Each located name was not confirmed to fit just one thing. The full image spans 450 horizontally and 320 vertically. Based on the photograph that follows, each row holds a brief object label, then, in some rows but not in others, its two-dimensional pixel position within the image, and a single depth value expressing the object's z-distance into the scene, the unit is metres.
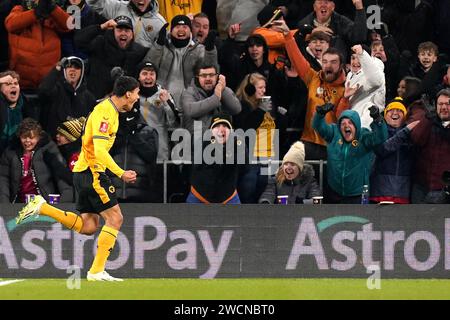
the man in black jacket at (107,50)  16.72
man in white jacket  16.38
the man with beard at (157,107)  16.15
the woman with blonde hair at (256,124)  16.02
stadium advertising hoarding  15.40
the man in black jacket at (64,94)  16.34
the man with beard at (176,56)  16.78
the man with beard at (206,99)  16.08
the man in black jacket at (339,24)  17.03
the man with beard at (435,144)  15.67
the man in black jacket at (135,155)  15.66
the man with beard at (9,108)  16.03
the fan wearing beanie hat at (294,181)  15.70
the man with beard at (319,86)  16.44
